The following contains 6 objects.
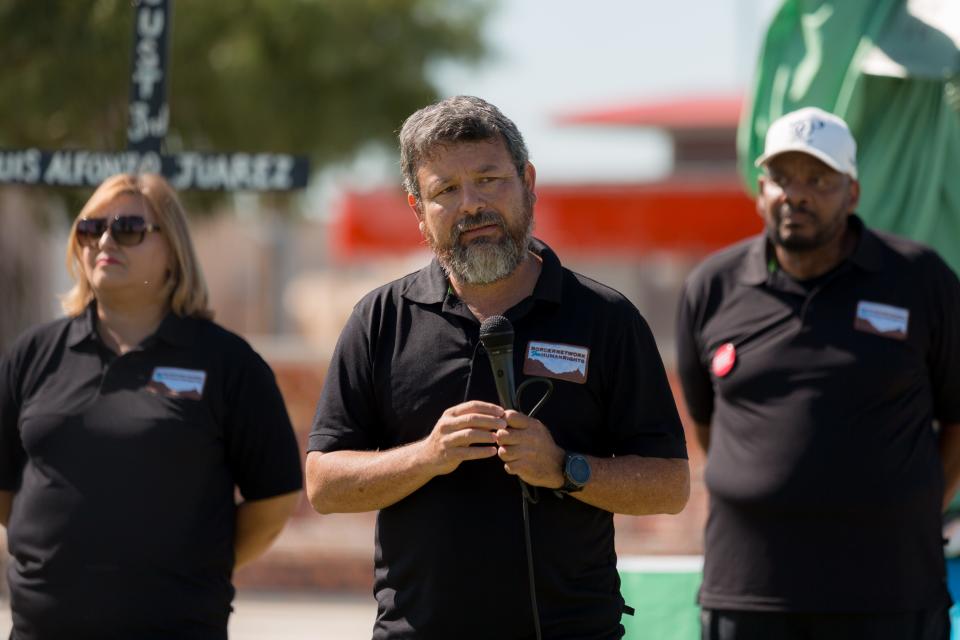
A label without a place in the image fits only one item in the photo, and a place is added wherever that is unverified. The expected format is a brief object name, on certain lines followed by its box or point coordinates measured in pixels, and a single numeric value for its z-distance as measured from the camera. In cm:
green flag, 1182
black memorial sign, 1155
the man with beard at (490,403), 717
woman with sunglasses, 901
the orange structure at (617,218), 3484
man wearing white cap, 961
